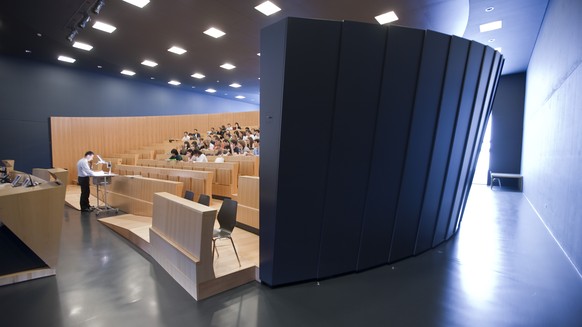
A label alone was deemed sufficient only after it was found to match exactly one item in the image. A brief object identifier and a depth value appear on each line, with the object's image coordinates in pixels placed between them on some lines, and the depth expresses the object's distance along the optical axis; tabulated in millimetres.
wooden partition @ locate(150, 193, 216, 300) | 2174
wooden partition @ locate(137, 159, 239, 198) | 4816
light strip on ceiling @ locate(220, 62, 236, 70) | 8570
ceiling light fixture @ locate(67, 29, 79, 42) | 5817
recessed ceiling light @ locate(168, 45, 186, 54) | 7220
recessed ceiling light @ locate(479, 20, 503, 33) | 5656
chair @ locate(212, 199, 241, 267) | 2637
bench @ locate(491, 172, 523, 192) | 7955
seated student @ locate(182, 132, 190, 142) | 9264
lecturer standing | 4906
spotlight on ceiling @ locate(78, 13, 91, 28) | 5094
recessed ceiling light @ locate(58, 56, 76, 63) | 8172
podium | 4749
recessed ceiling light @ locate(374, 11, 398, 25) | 5094
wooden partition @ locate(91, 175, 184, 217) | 4336
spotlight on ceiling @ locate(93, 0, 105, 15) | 4652
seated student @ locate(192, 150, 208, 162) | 6018
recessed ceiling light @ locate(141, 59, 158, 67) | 8426
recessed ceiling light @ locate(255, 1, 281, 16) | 4957
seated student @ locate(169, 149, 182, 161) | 6211
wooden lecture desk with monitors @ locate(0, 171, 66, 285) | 2393
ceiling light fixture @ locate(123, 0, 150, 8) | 4844
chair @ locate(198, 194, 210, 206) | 3165
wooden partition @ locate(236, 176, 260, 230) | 3389
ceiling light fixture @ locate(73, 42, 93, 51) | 7014
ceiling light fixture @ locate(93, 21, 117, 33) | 5812
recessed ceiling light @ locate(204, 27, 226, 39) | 6035
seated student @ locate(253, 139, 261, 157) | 6009
